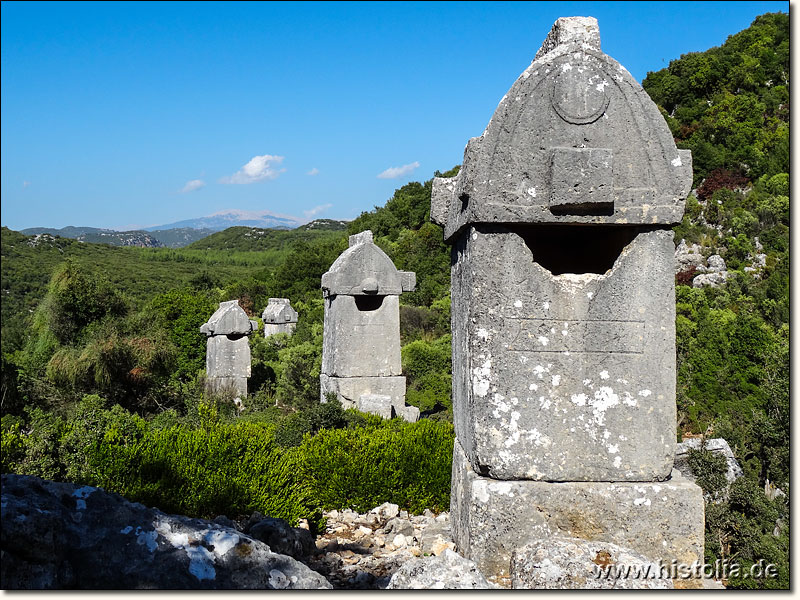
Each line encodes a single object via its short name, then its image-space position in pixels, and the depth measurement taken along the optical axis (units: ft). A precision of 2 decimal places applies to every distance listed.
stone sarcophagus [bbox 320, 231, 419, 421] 29.71
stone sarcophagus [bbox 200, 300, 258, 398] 45.68
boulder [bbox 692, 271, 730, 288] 67.92
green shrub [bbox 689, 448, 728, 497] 14.85
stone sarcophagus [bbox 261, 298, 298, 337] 69.10
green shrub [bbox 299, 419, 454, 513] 17.04
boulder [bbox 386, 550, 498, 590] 8.07
